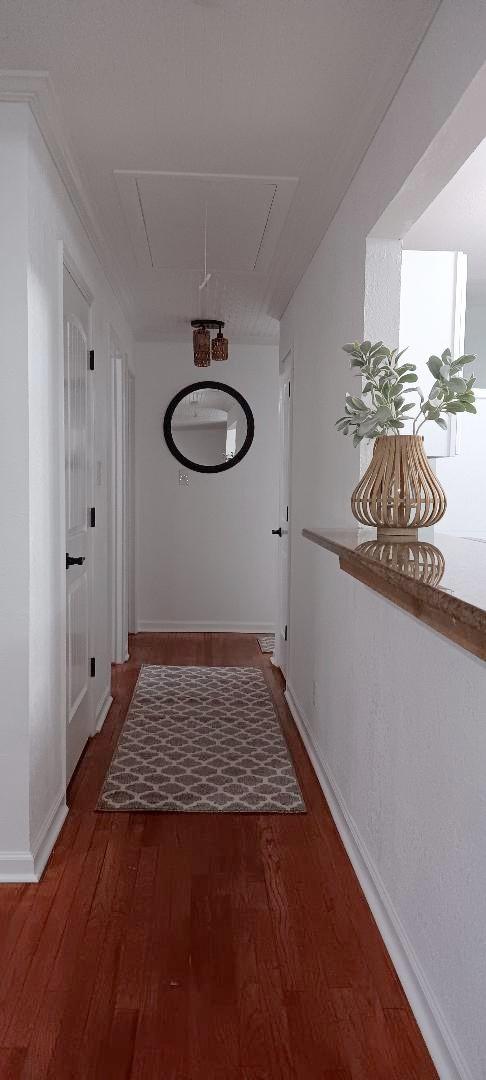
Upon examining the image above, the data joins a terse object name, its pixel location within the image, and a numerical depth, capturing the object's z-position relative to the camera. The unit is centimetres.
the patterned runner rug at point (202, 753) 307
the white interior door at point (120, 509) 525
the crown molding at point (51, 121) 224
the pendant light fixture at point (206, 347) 470
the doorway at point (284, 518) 493
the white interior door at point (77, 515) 314
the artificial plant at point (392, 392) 186
